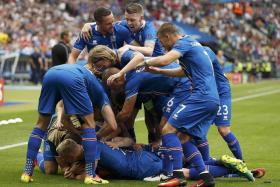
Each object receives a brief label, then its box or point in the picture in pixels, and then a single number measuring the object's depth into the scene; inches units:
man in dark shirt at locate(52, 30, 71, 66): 1402.6
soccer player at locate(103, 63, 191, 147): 785.6
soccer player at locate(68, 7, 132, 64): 903.7
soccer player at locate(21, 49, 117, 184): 761.0
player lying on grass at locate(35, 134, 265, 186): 782.5
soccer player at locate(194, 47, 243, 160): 880.9
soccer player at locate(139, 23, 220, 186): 733.9
